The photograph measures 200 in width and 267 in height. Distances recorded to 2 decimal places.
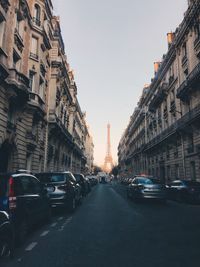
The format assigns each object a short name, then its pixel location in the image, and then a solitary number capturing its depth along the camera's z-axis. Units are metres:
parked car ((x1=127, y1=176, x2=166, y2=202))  13.55
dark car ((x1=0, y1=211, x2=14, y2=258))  4.11
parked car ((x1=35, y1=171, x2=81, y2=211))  9.39
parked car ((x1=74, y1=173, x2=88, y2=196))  18.31
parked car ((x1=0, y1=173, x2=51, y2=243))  4.96
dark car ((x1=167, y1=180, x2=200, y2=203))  14.55
